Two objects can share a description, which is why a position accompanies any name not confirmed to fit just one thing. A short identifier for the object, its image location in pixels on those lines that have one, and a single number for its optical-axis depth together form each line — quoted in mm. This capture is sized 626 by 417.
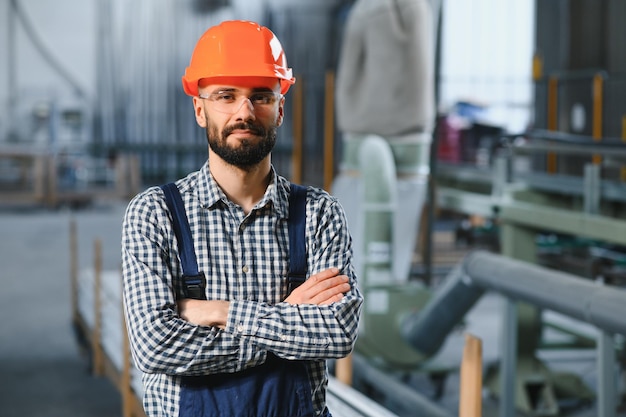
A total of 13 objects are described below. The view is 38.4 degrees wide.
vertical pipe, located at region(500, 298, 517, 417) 3963
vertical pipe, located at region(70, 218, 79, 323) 6758
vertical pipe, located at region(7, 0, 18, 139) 16641
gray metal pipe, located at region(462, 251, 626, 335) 3096
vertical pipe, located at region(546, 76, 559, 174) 8727
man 1737
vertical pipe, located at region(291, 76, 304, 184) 8352
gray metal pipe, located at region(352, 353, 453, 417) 4290
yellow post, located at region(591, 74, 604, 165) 8320
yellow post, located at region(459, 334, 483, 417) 2178
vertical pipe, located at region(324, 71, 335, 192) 7883
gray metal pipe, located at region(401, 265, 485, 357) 4406
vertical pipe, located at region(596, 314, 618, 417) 3250
